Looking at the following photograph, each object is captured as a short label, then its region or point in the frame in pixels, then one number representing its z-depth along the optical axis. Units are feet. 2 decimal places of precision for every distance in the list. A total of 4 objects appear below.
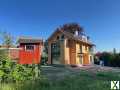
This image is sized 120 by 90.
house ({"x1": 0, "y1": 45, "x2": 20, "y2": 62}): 20.34
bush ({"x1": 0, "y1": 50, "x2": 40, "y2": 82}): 18.67
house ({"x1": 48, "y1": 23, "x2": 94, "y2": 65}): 56.80
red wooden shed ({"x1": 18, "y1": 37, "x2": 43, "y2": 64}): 21.00
